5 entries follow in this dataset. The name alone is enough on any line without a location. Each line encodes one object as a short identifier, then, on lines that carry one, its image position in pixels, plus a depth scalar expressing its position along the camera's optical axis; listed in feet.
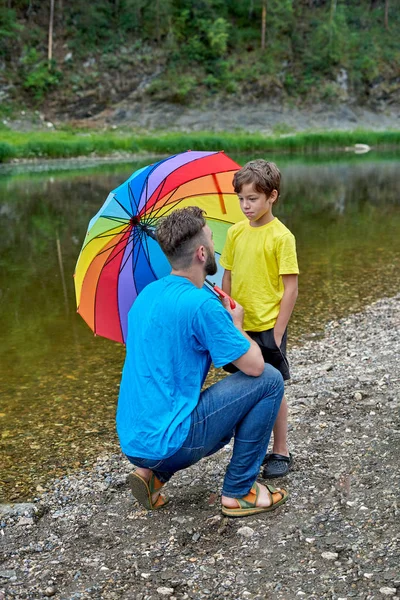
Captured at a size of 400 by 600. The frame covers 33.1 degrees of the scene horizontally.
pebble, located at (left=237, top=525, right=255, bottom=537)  13.70
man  12.87
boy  15.06
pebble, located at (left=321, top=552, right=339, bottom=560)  12.54
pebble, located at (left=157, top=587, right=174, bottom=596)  11.99
